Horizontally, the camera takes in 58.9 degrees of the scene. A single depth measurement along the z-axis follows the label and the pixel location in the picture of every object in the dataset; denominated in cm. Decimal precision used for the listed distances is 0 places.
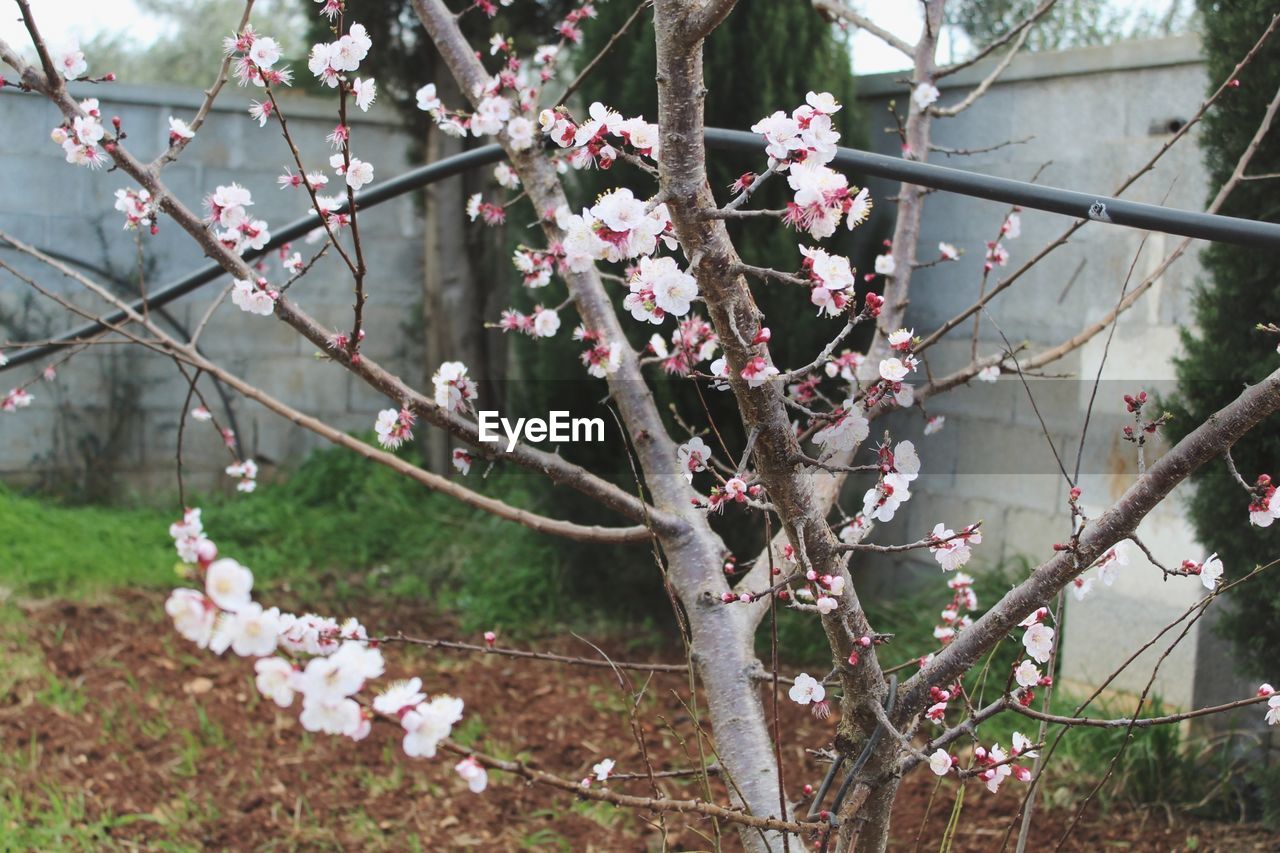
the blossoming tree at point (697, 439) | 108
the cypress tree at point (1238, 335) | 216
